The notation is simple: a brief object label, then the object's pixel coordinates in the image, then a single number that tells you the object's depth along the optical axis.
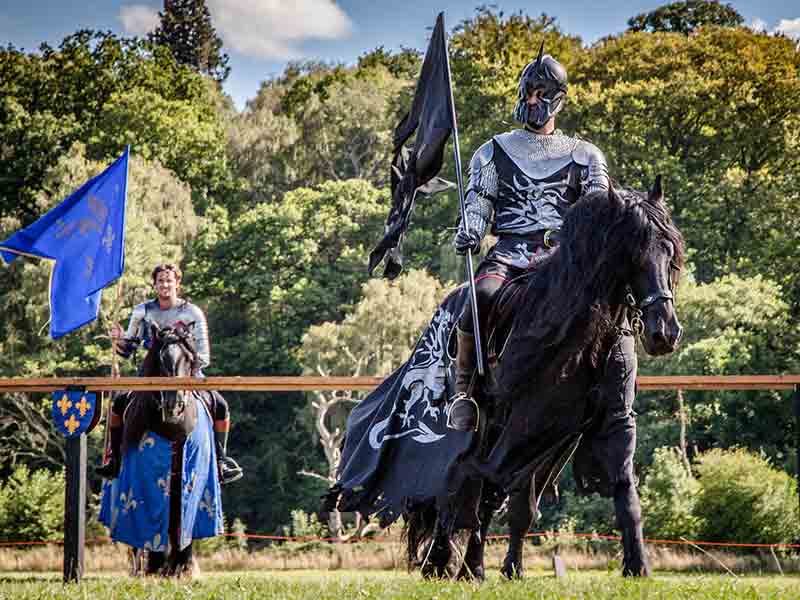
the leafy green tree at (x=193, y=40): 61.69
